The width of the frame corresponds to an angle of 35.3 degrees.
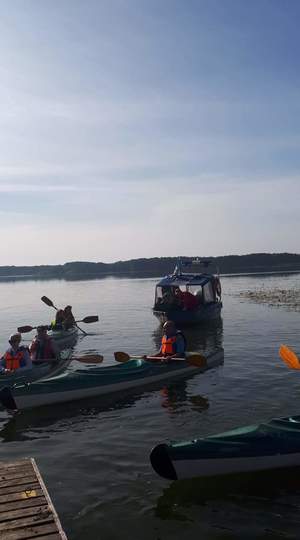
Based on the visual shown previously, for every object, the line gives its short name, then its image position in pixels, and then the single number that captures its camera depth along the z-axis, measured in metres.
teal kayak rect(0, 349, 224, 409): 12.52
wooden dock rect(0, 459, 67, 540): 6.03
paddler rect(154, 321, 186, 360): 16.22
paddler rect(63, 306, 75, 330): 25.68
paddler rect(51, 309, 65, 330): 25.67
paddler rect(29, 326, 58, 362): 15.87
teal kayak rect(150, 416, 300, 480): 8.21
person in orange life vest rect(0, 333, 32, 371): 14.23
